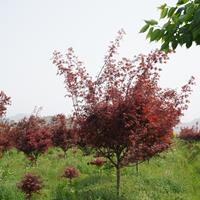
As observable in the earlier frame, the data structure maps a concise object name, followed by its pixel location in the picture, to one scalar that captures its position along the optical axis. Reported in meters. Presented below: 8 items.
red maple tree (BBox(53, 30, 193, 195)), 10.95
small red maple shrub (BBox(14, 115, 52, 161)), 21.28
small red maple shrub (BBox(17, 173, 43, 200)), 10.34
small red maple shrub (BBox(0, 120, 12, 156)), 24.10
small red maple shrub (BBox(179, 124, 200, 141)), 49.06
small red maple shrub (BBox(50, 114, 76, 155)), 26.21
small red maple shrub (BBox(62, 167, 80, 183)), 13.23
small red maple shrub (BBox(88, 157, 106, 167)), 14.37
